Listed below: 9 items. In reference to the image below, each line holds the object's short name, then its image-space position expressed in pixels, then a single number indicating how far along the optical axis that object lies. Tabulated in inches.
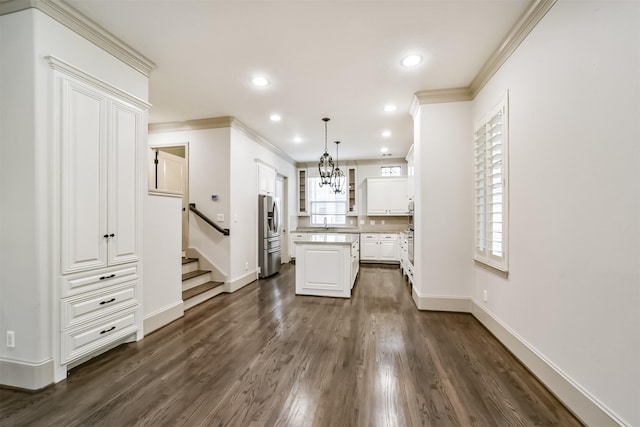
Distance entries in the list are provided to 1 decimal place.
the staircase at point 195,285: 143.7
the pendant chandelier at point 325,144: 174.8
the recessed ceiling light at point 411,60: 106.0
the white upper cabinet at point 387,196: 282.2
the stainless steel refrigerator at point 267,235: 207.6
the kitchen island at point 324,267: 161.2
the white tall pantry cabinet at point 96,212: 79.7
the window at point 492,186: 99.6
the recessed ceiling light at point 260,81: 122.9
